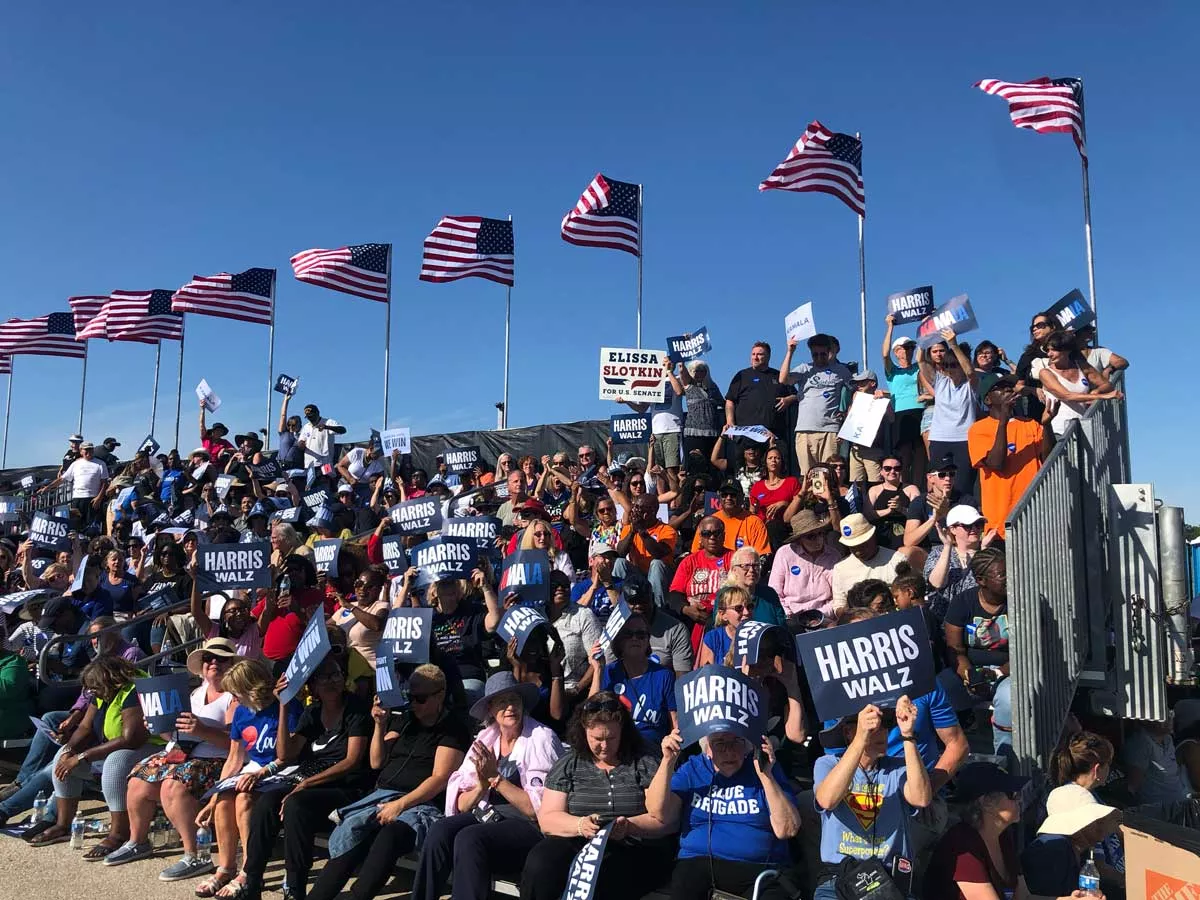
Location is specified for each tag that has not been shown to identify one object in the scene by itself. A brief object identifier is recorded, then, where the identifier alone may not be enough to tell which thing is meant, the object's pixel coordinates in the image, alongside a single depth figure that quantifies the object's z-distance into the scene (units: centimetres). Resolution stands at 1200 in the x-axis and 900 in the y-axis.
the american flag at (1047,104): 1282
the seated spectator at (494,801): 545
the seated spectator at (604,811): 514
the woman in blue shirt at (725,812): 484
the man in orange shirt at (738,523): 884
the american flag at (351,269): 2141
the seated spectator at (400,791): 583
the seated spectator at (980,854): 433
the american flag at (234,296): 2341
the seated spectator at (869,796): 436
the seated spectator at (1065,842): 454
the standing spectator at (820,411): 1112
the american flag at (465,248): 2008
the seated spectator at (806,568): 782
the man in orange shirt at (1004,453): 818
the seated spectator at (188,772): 707
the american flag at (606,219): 1825
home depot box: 355
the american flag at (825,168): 1526
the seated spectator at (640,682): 605
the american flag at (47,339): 2844
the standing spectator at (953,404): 945
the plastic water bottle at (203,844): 691
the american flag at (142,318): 2570
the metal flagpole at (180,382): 2838
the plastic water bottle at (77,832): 765
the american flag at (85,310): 2742
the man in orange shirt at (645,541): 916
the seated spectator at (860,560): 748
